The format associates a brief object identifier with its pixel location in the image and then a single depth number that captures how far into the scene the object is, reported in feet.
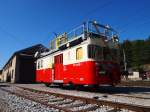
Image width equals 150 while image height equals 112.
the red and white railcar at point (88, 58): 21.34
